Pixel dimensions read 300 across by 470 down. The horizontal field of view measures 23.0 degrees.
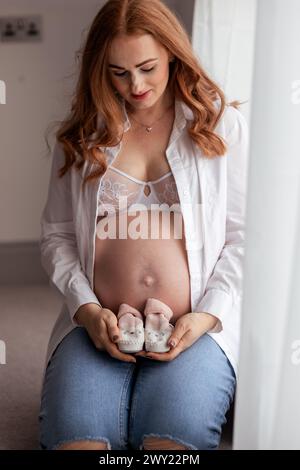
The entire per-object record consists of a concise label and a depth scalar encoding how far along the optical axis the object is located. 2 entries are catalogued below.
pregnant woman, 1.35
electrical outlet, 2.86
